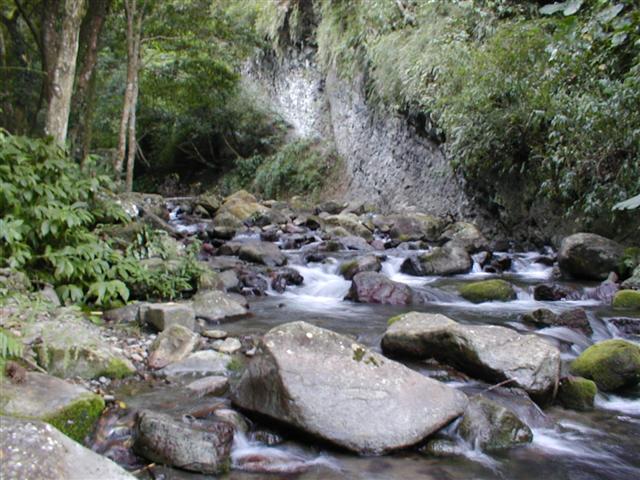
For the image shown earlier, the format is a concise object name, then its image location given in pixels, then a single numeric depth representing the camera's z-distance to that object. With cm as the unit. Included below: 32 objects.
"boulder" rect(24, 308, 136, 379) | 386
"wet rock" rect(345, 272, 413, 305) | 705
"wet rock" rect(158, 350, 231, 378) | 426
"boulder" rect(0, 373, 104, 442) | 299
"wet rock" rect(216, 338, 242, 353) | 477
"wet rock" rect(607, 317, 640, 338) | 561
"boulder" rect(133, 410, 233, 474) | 297
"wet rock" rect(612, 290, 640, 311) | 659
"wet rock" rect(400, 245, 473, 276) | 880
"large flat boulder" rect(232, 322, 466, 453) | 324
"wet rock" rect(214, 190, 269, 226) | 1449
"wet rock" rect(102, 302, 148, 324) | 539
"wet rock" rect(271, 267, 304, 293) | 774
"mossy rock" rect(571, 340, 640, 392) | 426
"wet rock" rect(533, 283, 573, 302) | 725
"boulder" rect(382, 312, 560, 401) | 397
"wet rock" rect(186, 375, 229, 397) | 388
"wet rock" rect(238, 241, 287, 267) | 902
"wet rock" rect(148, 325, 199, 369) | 438
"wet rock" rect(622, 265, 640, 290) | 718
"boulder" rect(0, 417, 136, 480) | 221
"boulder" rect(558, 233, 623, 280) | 796
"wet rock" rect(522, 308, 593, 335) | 561
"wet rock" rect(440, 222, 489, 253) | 1042
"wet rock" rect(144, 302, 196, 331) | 514
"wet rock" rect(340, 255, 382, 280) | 831
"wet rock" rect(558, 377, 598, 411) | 400
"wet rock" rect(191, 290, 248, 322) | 588
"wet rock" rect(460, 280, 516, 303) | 720
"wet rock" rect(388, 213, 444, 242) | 1201
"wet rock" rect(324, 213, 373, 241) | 1223
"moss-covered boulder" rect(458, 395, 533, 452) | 340
